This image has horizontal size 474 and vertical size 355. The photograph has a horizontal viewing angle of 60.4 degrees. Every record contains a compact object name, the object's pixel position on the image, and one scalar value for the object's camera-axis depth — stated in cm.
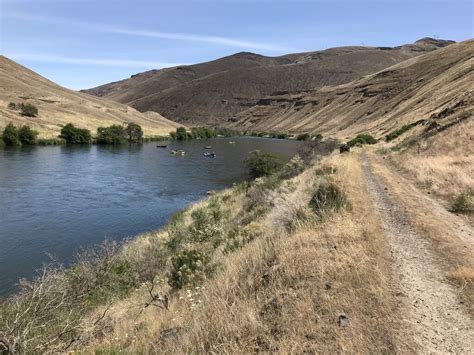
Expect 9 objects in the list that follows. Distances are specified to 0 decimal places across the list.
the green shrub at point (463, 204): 1277
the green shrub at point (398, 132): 5562
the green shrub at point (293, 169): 3628
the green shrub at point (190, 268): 1005
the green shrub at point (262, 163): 5043
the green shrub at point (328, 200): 1083
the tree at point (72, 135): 8950
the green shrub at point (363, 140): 5876
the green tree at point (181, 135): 12915
